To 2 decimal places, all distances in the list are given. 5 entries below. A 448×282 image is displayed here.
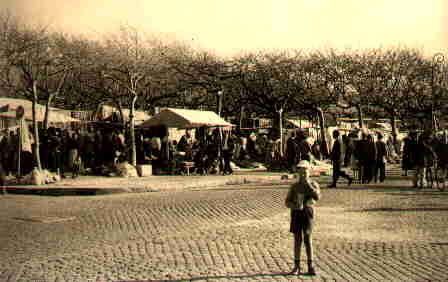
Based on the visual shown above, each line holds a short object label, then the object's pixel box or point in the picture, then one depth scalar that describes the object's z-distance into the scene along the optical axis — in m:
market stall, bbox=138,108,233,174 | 22.88
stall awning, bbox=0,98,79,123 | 23.73
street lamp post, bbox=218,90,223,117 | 28.86
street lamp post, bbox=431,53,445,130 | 30.81
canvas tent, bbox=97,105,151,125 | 32.31
